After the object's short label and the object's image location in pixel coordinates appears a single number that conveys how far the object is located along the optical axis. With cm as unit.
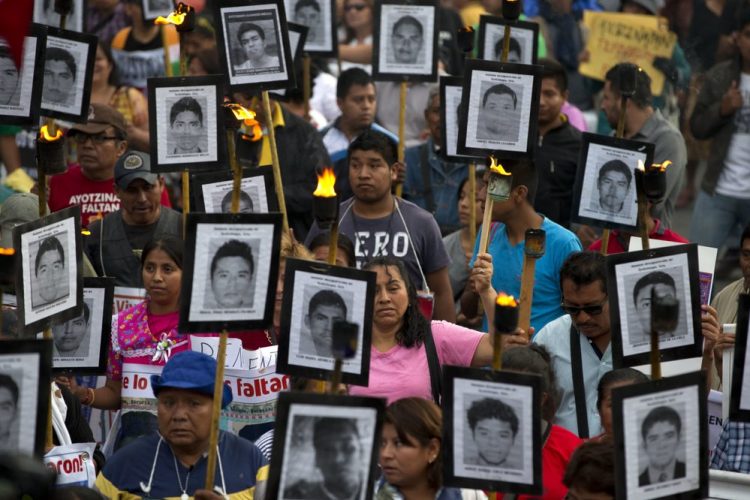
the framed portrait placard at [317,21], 2092
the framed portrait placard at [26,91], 1464
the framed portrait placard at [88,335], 1284
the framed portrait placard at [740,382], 1048
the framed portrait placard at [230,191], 1537
